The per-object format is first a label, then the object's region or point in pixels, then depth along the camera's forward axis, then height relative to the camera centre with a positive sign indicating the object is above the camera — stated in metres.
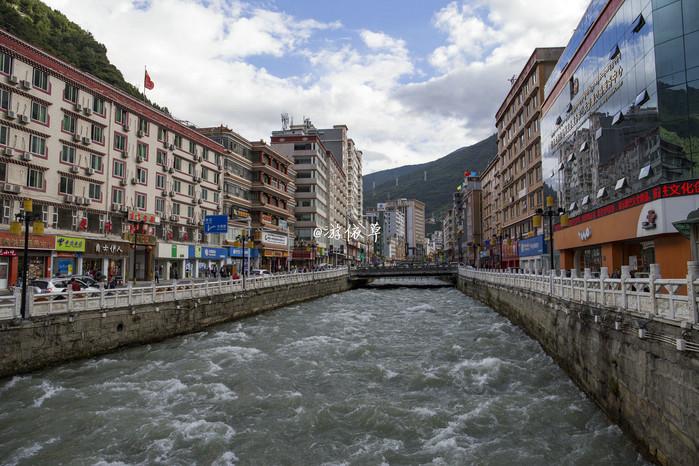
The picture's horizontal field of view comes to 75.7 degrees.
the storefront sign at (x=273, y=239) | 65.61 +3.22
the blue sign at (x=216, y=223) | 46.03 +3.76
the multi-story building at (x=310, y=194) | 82.62 +12.36
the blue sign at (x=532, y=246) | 48.59 +1.49
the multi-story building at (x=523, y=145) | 50.41 +15.20
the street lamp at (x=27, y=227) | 16.22 +1.29
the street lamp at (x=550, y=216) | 24.97 +2.44
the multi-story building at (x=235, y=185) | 58.84 +10.14
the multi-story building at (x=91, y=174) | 31.91 +7.59
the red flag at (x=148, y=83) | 42.00 +16.68
